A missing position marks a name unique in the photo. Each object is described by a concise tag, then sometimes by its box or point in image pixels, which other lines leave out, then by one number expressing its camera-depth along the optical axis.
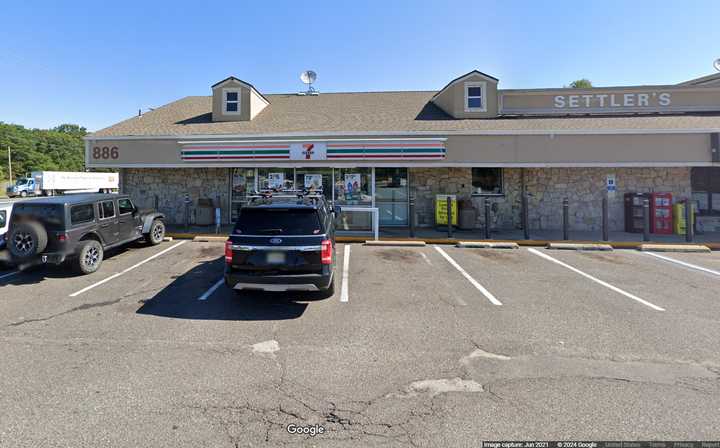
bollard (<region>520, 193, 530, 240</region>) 11.42
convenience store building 12.29
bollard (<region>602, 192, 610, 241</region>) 11.02
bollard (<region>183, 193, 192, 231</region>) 13.12
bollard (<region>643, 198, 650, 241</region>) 10.79
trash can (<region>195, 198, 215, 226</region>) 13.60
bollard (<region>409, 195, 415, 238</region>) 11.59
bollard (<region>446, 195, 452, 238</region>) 11.49
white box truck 38.16
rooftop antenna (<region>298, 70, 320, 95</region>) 19.77
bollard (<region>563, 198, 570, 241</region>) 11.26
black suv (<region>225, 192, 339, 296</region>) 5.17
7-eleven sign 12.48
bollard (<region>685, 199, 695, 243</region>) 10.77
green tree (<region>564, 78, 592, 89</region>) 45.00
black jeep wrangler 6.74
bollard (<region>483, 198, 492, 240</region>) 11.32
